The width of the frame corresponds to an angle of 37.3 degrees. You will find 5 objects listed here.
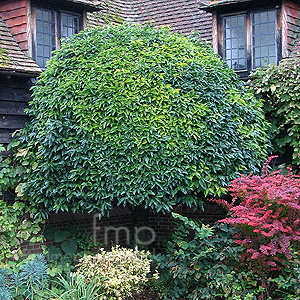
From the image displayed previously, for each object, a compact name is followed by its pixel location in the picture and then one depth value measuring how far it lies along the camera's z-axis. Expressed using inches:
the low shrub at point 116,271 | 247.4
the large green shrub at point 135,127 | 266.2
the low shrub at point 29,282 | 263.3
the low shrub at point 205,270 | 253.6
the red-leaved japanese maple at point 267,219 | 242.7
